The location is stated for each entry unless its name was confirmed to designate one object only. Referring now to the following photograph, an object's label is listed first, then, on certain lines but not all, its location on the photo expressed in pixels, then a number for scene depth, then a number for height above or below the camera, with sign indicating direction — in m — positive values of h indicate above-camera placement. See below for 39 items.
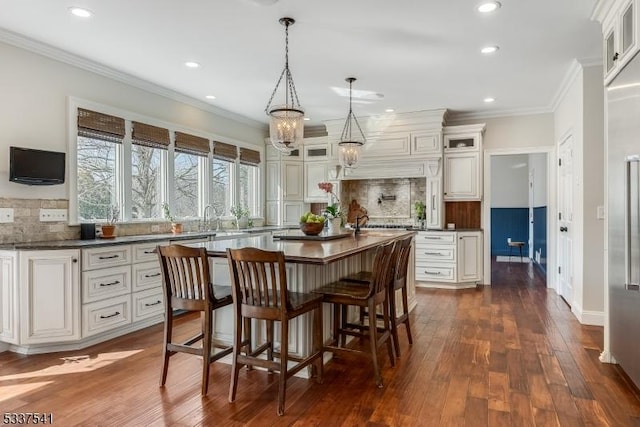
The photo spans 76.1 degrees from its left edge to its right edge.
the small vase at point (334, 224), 4.56 -0.12
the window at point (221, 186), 6.23 +0.43
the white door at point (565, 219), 5.01 -0.07
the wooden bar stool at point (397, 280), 3.30 -0.55
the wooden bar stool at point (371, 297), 2.81 -0.58
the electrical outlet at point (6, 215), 3.52 -0.01
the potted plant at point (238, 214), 6.60 +0.00
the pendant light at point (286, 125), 3.47 +0.76
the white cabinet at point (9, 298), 3.33 -0.69
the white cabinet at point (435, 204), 6.48 +0.15
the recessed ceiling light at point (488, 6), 3.07 +1.58
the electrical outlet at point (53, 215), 3.85 -0.01
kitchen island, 2.68 -0.42
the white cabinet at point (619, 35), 2.60 +1.25
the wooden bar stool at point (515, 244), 8.51 -0.64
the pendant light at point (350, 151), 4.93 +0.76
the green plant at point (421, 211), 6.84 +0.04
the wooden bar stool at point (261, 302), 2.39 -0.55
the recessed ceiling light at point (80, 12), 3.18 +1.59
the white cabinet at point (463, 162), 6.38 +0.82
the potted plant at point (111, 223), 4.22 -0.10
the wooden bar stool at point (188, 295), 2.62 -0.54
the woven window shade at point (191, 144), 5.48 +0.97
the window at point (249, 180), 6.92 +0.59
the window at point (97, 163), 4.27 +0.56
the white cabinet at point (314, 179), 7.35 +0.63
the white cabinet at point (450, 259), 6.25 -0.70
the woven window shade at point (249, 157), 6.85 +0.98
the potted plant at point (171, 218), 5.19 -0.05
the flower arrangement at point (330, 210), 4.32 +0.04
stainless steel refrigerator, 2.53 -0.02
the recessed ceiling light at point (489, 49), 3.93 +1.60
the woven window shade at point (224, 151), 6.21 +0.99
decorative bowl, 3.78 -0.13
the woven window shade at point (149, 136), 4.81 +0.96
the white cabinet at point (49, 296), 3.34 -0.69
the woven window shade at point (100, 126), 4.21 +0.95
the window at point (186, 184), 5.55 +0.41
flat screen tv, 3.53 +0.43
